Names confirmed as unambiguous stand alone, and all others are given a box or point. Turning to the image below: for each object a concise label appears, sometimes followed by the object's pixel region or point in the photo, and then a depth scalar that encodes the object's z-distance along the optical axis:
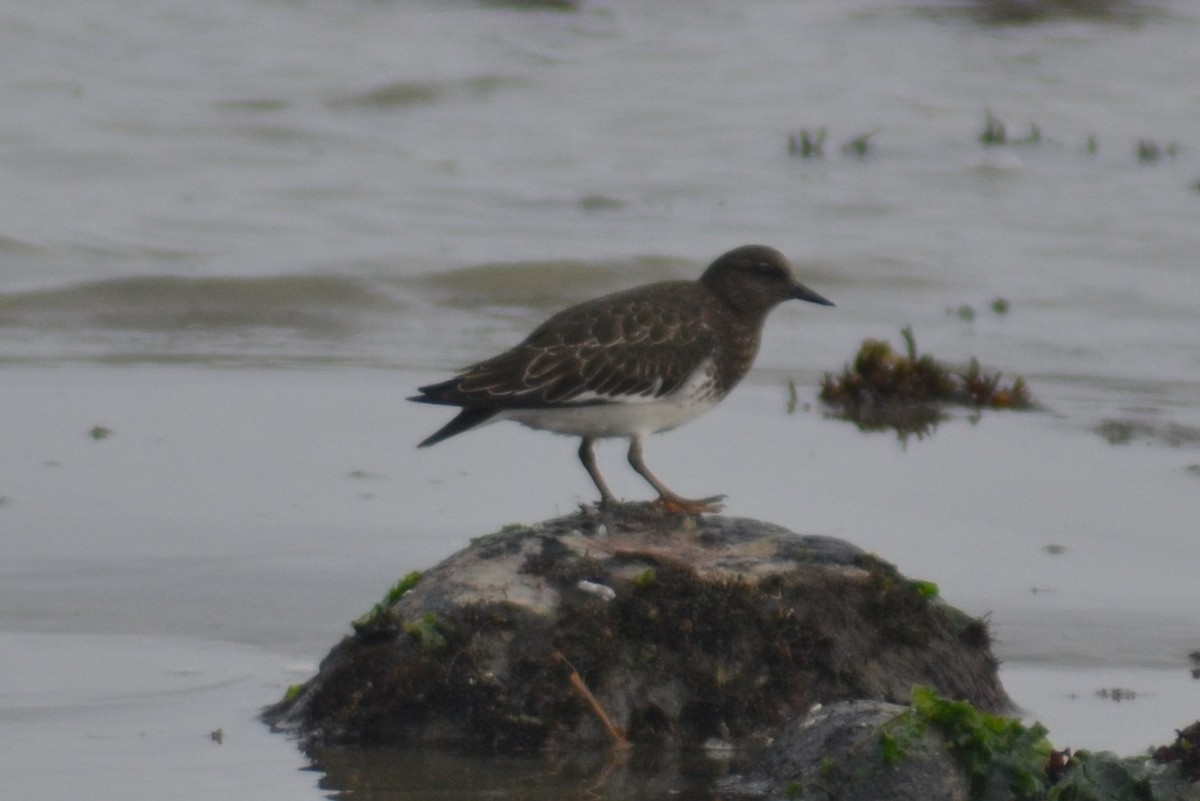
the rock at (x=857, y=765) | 8.64
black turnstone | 12.62
